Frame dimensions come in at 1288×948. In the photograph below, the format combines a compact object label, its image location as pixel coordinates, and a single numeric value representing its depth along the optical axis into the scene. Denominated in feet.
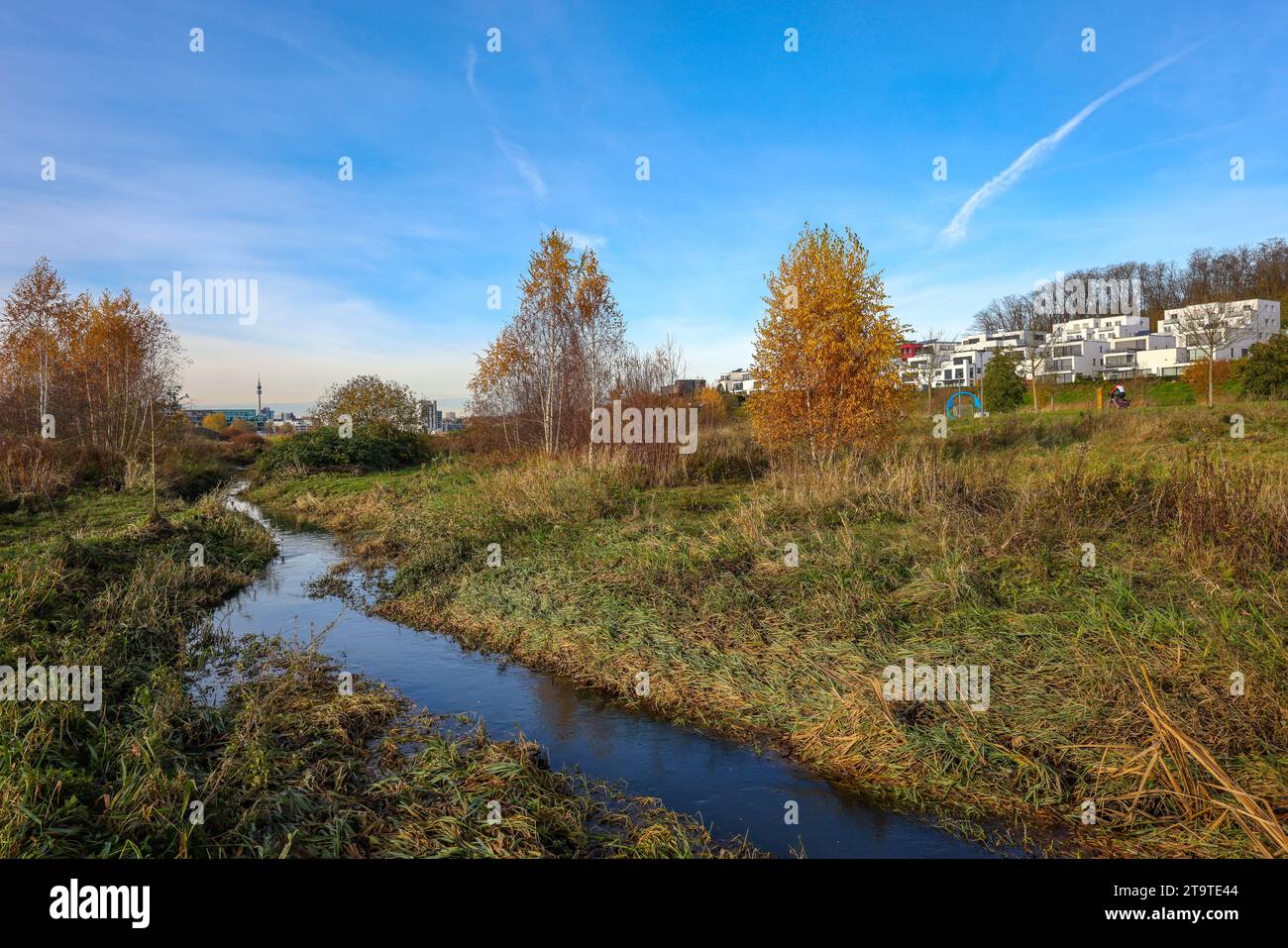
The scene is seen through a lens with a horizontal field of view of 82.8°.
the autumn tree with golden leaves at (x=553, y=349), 77.05
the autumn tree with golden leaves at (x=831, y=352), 54.54
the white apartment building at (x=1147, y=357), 219.02
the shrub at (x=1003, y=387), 128.77
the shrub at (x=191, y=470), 72.69
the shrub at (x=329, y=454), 91.97
